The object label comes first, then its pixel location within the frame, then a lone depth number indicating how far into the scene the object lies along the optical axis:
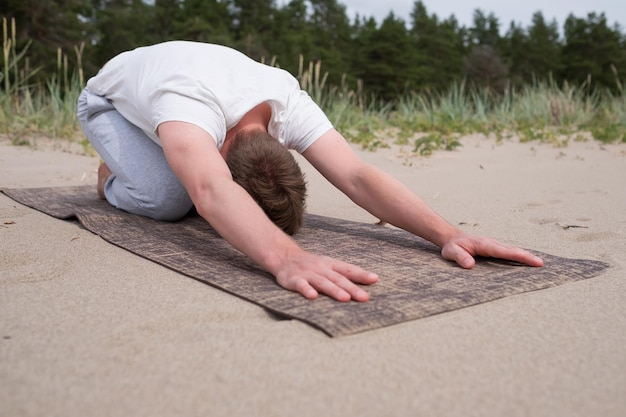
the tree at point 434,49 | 31.81
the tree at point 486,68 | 28.38
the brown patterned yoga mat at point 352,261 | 1.40
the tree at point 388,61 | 29.14
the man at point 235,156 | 1.61
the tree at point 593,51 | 32.84
